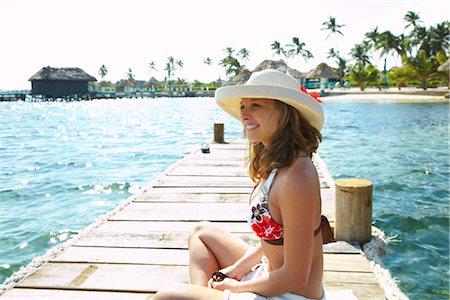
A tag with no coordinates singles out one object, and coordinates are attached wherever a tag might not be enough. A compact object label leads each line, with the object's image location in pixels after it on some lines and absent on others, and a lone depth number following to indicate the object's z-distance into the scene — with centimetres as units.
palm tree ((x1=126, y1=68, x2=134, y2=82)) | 10802
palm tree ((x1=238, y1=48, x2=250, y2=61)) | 9356
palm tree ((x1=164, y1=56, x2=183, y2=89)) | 10681
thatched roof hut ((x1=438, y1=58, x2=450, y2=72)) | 3894
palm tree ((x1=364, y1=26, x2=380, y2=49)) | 6894
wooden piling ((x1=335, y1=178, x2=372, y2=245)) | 354
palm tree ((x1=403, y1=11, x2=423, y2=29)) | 6188
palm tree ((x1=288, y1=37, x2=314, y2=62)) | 7850
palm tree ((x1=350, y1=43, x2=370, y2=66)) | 7231
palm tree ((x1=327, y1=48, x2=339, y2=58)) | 7791
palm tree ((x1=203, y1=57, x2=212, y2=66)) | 10556
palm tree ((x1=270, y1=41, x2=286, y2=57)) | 8100
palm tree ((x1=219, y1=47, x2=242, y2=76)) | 8556
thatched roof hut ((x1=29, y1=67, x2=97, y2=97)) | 6384
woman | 174
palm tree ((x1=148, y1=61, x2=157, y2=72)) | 11281
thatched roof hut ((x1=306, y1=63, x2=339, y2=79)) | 6159
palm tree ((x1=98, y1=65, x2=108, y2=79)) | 11550
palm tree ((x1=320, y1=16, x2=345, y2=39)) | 7150
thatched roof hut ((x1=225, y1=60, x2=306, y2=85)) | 5358
